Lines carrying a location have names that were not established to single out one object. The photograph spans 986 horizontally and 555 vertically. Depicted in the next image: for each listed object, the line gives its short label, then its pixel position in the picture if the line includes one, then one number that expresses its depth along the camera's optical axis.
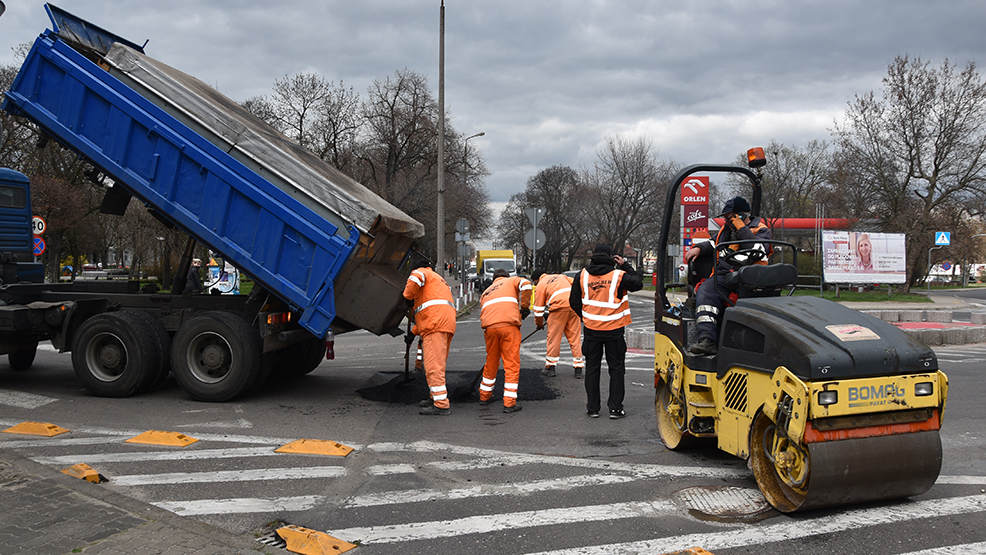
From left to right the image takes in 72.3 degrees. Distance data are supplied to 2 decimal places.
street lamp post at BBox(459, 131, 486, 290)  45.06
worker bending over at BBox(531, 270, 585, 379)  9.72
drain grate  3.86
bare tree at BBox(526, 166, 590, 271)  66.88
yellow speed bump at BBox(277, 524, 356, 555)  3.77
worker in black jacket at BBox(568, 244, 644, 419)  6.92
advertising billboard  24.58
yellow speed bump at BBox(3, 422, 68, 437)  6.40
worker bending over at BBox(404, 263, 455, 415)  7.19
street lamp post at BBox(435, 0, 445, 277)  20.12
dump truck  7.12
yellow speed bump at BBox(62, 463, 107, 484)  4.90
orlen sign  14.57
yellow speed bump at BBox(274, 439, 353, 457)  5.77
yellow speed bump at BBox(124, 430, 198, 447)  6.07
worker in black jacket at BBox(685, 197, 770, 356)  4.94
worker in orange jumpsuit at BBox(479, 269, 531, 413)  7.37
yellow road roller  3.82
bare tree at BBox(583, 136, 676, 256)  51.91
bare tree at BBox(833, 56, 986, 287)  32.44
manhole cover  4.23
